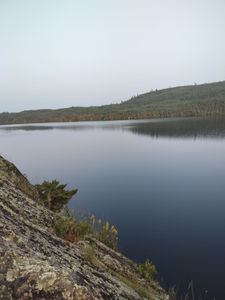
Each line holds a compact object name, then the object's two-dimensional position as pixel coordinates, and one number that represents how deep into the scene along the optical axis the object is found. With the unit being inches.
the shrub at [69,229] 207.5
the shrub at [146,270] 246.9
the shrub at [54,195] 354.8
